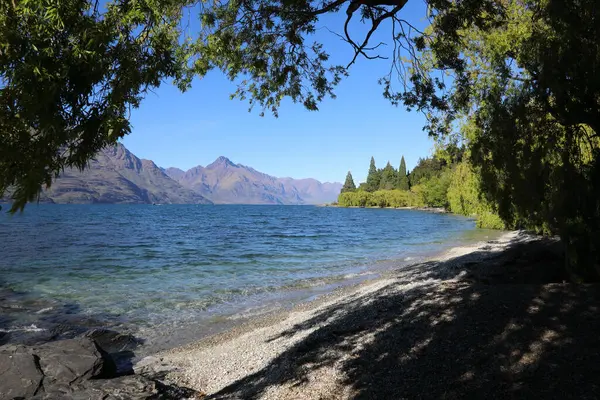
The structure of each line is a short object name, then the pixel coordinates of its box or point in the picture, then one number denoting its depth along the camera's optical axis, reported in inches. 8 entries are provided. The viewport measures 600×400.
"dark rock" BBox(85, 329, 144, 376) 344.9
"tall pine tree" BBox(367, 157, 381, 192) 7057.1
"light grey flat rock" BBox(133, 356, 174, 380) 296.7
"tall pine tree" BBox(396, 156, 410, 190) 6171.3
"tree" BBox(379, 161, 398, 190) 6545.3
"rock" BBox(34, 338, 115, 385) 259.4
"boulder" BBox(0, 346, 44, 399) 238.8
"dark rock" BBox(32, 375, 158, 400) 234.5
